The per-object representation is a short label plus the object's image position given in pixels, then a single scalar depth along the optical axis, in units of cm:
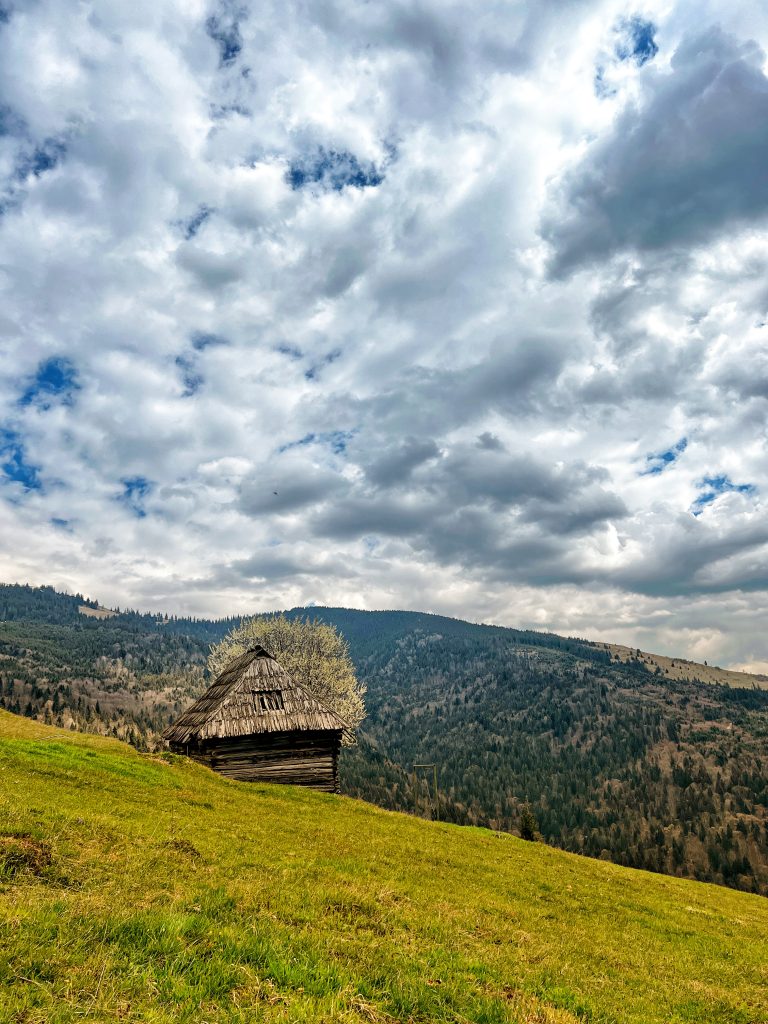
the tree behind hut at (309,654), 5288
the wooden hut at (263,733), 3269
